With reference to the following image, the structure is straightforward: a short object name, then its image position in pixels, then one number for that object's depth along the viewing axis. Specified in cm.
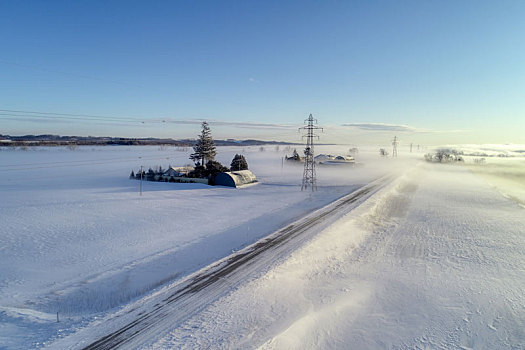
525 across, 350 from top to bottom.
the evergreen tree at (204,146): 5544
